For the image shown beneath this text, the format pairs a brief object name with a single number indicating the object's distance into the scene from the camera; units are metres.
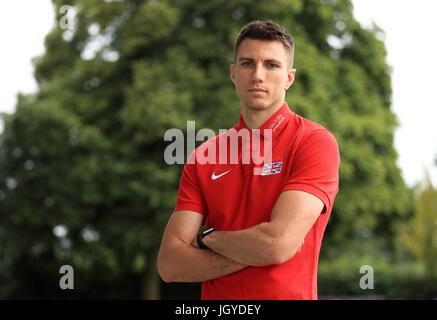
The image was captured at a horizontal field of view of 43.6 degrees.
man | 2.68
